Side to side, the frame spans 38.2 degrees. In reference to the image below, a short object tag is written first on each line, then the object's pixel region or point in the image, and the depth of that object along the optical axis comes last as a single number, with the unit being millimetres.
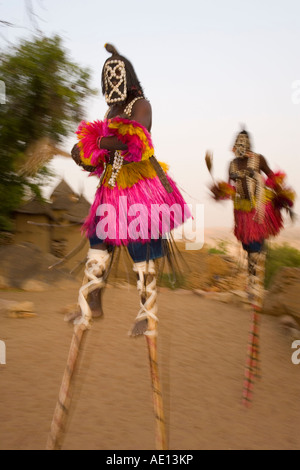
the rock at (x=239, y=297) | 8234
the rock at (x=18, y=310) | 5840
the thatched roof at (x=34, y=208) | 20469
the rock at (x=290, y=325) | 6495
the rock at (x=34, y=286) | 9242
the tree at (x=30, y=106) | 14805
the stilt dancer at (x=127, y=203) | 2678
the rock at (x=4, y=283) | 9380
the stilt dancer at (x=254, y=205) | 4250
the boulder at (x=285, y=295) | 7230
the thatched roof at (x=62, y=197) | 21738
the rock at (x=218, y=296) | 8430
